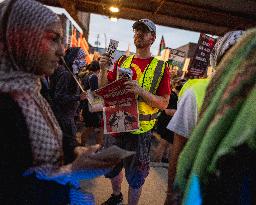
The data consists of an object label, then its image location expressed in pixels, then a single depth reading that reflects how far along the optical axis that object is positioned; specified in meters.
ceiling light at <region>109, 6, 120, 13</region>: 9.72
